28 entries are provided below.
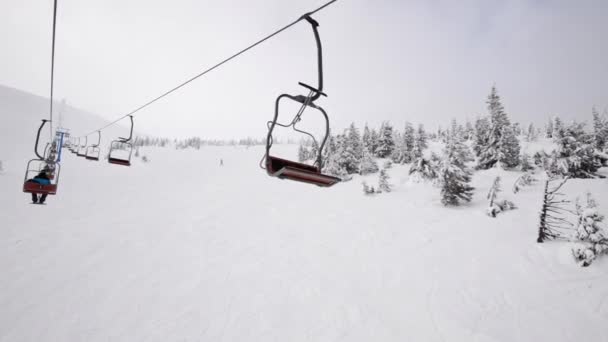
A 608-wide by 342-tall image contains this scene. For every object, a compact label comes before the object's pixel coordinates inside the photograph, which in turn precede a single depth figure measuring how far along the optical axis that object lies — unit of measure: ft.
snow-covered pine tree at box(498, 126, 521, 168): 86.48
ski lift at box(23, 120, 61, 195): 26.50
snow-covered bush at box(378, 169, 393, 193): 68.90
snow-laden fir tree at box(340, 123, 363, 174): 98.78
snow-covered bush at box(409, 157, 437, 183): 67.46
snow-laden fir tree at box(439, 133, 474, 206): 52.44
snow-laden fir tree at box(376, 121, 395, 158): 126.62
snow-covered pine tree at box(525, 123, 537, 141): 179.42
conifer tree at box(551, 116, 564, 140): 74.95
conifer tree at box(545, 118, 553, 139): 186.33
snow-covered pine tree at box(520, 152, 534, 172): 85.45
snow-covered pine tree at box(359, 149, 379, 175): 96.48
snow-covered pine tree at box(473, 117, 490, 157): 93.74
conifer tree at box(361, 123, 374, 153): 132.25
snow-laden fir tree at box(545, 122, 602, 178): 70.38
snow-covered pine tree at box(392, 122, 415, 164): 111.34
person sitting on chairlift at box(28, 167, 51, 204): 27.12
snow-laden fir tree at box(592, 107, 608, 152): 109.29
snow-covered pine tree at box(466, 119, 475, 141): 185.34
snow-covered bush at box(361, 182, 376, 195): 67.92
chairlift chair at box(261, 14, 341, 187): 11.78
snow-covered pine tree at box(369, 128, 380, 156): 130.54
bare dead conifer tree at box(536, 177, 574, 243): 34.88
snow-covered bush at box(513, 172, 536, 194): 57.26
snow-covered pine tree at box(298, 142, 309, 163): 142.03
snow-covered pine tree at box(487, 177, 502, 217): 44.86
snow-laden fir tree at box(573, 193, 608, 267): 29.71
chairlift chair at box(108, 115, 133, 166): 31.01
